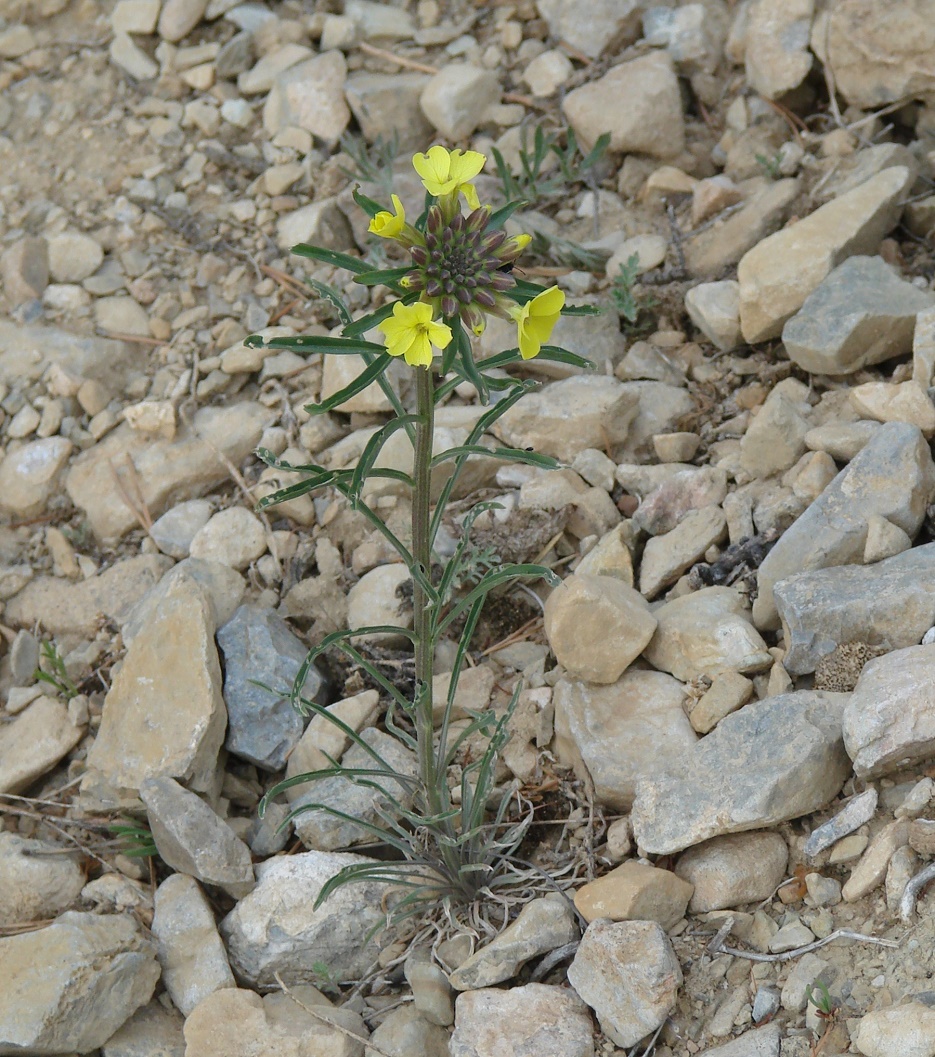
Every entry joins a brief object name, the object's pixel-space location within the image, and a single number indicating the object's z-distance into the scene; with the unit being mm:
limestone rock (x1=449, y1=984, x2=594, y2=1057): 2377
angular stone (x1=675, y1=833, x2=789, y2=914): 2473
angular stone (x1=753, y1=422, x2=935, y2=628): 2836
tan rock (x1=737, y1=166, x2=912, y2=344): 3521
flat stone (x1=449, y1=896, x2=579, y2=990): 2547
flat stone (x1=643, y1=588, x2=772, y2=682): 2824
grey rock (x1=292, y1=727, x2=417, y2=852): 2939
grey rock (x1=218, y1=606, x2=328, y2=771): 3170
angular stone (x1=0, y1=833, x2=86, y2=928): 2971
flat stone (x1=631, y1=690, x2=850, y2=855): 2443
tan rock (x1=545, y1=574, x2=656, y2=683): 2844
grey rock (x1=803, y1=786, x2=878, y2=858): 2398
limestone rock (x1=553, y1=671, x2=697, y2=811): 2770
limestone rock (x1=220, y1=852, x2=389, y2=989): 2754
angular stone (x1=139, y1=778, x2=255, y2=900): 2799
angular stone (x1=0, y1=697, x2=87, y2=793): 3270
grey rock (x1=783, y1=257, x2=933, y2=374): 3285
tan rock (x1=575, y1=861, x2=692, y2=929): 2447
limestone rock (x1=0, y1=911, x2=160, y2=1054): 2510
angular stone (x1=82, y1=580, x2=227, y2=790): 3039
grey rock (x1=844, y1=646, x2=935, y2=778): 2316
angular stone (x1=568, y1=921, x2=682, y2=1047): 2320
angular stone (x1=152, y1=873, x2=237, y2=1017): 2732
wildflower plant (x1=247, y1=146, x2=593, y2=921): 2033
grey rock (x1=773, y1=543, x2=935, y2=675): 2619
